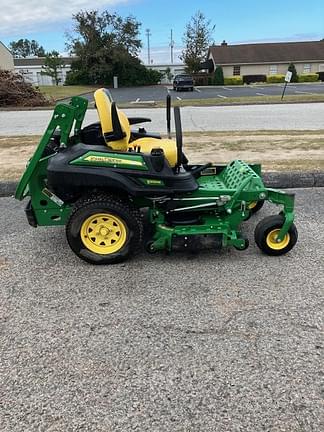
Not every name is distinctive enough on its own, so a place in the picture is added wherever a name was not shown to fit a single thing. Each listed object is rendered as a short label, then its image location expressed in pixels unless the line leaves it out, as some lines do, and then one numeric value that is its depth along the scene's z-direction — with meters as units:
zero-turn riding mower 3.46
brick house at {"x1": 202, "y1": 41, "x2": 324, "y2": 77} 53.91
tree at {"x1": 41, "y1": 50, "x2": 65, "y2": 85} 56.33
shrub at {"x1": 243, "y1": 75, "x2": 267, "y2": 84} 49.66
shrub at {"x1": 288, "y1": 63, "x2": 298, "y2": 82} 45.72
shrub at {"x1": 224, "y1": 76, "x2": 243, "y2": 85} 47.78
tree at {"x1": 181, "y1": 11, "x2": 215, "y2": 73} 52.66
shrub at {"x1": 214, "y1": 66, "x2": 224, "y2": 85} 46.69
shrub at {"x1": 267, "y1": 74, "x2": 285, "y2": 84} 46.62
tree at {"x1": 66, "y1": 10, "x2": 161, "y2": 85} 48.34
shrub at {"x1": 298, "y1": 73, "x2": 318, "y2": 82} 46.88
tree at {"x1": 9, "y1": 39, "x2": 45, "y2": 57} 121.94
